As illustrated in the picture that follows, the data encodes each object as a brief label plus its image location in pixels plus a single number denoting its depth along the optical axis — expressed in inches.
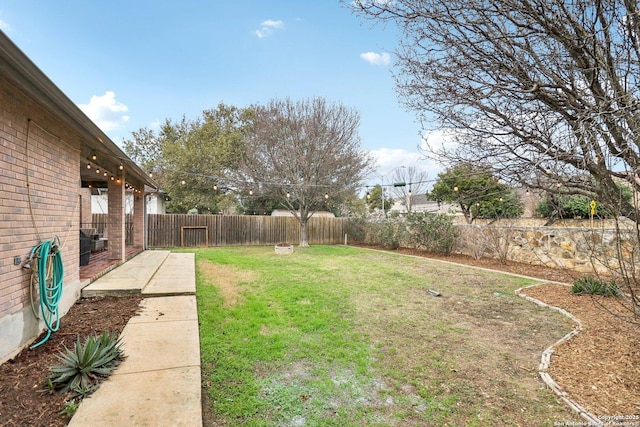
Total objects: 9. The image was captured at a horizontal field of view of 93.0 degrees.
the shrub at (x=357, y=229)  594.2
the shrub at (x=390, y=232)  487.0
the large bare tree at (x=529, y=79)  100.1
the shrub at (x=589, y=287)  188.8
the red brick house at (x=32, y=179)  102.5
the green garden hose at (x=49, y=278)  120.3
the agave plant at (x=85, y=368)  83.2
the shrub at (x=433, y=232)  407.2
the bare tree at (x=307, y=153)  524.1
